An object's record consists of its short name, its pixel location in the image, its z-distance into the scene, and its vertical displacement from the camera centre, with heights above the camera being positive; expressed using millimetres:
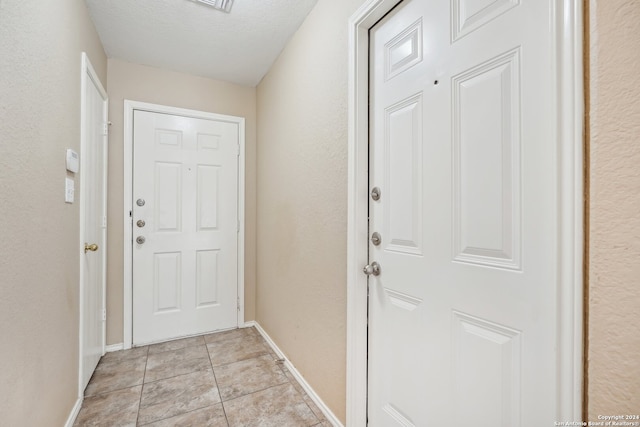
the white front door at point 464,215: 742 -4
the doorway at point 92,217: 1687 -39
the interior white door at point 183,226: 2473 -129
